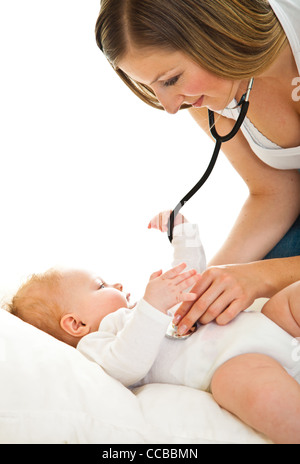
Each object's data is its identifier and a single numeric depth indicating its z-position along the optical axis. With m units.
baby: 1.05
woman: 1.25
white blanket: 1.03
